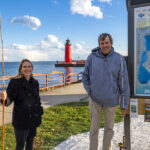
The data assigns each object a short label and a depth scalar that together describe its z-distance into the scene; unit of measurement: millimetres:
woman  2383
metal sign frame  2518
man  2428
